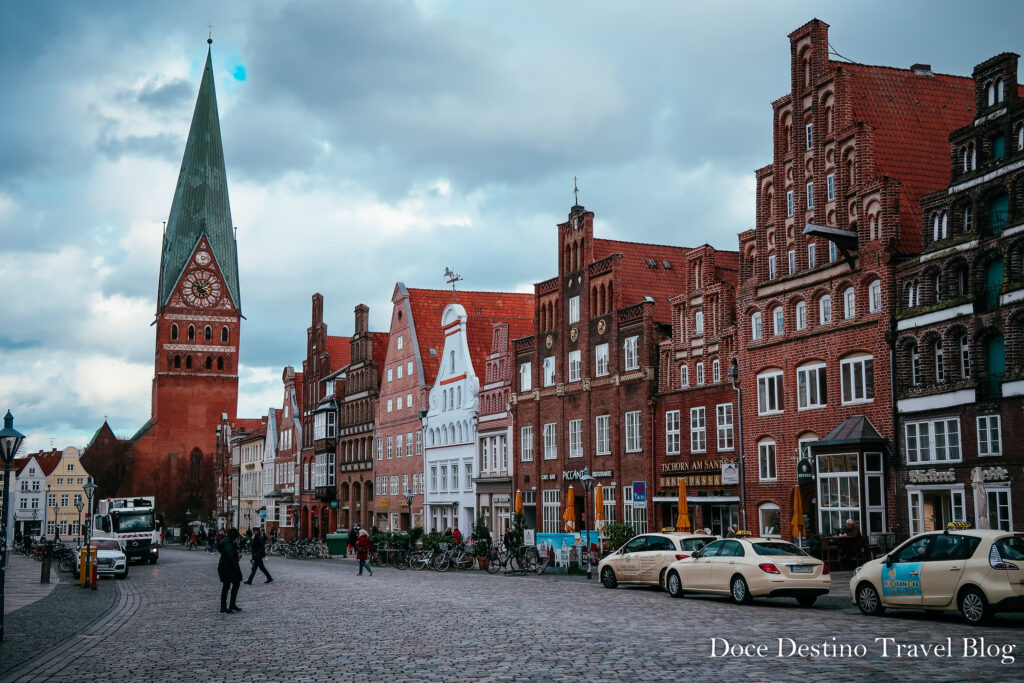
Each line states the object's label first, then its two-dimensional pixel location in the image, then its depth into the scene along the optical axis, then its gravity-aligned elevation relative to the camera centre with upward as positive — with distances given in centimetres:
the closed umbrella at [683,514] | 3959 -99
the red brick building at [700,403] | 4378 +338
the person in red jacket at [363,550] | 4094 -225
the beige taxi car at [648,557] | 2822 -179
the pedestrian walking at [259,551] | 3494 -196
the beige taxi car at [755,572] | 2302 -180
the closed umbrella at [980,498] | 3117 -35
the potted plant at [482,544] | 4382 -224
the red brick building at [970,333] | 3105 +441
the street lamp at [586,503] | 4009 -72
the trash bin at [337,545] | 6394 -323
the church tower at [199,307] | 14425 +2406
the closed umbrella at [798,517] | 3506 -96
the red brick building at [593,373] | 4959 +544
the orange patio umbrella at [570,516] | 4604 -118
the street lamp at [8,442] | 2162 +92
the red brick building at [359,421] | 8200 +500
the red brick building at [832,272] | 3559 +728
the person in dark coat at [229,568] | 2398 -168
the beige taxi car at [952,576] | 1792 -152
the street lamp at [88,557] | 3639 -223
